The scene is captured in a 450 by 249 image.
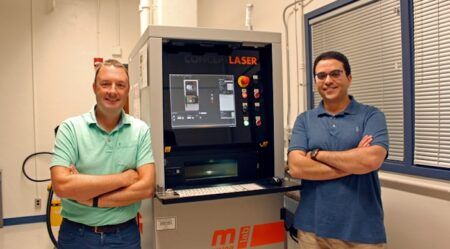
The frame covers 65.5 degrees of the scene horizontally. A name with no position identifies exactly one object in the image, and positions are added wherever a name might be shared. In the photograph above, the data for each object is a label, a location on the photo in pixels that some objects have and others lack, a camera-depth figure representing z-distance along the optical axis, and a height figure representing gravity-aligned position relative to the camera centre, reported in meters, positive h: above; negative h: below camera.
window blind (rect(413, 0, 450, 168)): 1.87 +0.19
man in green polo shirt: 1.57 -0.22
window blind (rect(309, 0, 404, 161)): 2.15 +0.44
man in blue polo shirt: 1.63 -0.22
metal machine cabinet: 1.82 -0.07
